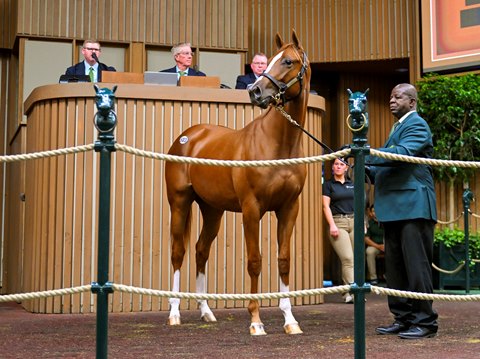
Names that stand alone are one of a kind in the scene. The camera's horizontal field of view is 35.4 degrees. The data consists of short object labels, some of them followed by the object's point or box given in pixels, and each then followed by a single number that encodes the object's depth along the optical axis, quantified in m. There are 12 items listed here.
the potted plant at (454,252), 9.67
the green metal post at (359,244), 3.39
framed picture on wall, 10.57
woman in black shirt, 8.13
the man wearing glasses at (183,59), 7.86
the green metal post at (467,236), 8.80
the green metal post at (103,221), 3.19
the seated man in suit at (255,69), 7.98
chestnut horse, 5.14
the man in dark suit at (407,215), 4.84
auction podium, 6.73
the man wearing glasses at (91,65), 7.89
